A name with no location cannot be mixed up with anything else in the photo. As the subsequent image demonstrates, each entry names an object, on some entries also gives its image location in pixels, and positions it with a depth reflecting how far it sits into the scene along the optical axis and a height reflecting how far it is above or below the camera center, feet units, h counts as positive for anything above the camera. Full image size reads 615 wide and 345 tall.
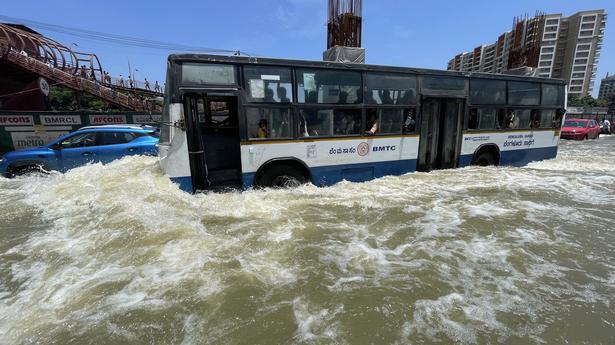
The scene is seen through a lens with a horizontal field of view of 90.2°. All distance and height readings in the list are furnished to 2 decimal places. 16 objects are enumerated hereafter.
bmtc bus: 19.06 -0.58
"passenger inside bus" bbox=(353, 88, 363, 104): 22.68 +1.25
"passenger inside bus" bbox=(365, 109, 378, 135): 23.55 -0.85
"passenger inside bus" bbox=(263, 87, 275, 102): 20.15 +1.18
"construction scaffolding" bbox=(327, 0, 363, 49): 45.30 +12.70
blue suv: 27.50 -3.17
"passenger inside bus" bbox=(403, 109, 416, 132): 25.13 -0.85
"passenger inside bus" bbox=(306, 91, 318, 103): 21.17 +1.07
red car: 74.69 -4.96
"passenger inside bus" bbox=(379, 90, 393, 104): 23.79 +1.13
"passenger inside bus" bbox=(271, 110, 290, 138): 20.74 -1.00
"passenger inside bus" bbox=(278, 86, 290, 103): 20.43 +1.19
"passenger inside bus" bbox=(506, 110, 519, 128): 29.96 -0.94
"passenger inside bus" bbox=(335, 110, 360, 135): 22.47 -0.80
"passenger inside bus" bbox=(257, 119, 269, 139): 20.35 -0.97
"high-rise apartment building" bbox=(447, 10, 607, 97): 291.17 +59.38
